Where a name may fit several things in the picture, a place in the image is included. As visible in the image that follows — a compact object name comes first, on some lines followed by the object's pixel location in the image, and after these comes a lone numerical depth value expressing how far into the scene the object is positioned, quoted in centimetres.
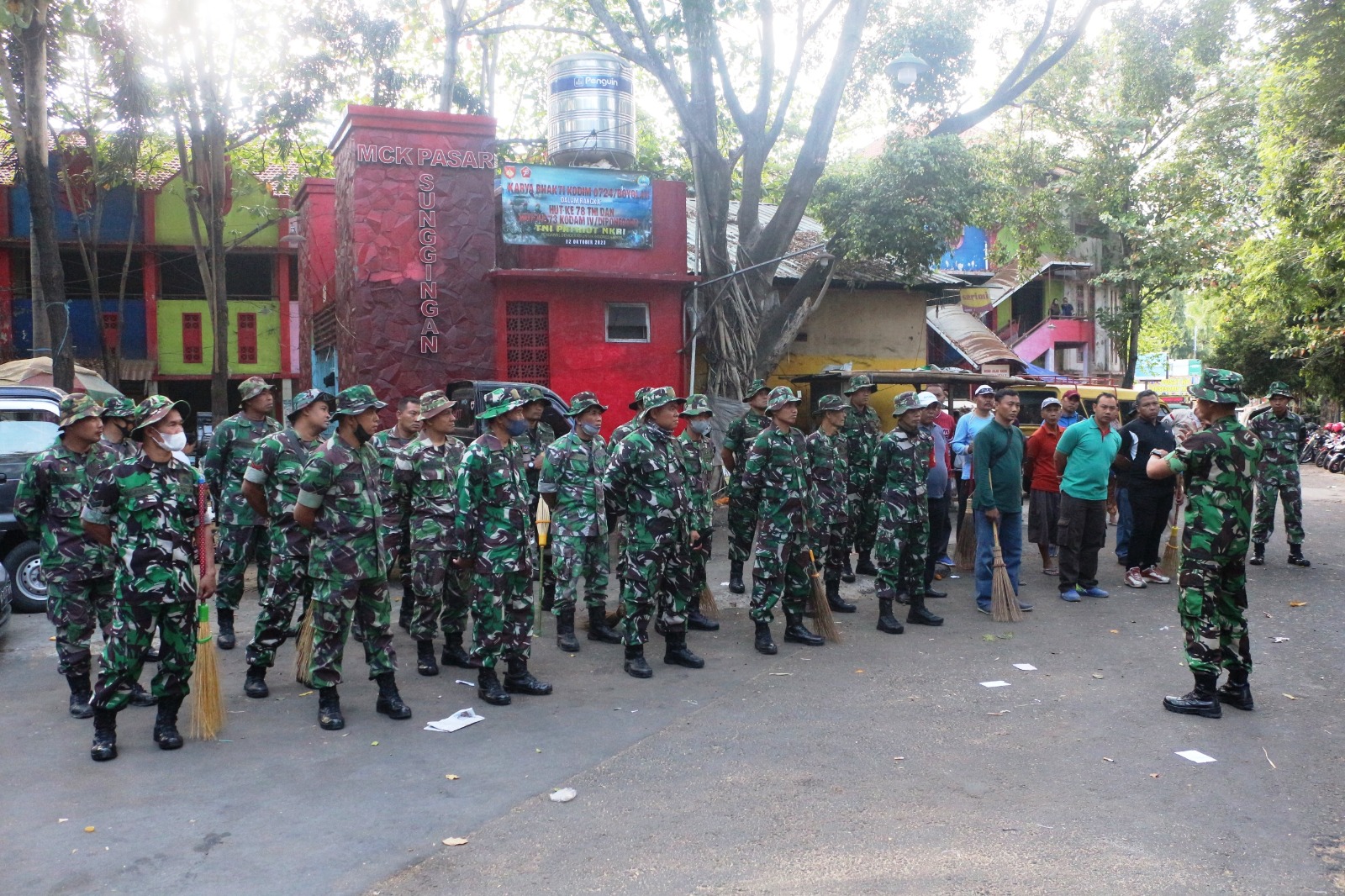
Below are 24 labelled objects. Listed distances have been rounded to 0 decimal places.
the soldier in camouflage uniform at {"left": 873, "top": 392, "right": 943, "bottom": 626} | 805
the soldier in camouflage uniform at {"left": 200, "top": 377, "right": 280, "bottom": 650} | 732
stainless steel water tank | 1611
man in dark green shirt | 849
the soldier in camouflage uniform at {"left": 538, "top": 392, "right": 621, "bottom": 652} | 771
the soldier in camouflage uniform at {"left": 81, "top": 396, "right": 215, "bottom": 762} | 520
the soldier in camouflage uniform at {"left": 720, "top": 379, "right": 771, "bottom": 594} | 896
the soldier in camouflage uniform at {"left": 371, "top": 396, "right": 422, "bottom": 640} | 729
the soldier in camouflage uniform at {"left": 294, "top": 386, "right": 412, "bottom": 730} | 558
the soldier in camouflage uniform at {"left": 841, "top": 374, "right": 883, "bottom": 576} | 965
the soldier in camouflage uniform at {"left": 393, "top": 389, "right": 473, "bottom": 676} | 681
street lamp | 1438
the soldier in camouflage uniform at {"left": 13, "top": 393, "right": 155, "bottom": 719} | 598
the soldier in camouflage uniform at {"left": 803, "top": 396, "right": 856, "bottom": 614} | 823
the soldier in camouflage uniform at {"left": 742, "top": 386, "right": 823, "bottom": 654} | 722
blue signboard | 1522
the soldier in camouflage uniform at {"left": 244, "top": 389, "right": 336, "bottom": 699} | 628
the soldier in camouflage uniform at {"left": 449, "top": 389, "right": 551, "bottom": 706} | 609
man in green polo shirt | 923
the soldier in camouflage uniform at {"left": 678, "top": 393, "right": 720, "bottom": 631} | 739
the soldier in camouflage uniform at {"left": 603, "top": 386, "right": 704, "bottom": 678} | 684
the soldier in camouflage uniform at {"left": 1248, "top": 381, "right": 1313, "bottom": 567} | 1052
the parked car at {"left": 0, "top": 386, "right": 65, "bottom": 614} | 905
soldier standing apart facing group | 577
